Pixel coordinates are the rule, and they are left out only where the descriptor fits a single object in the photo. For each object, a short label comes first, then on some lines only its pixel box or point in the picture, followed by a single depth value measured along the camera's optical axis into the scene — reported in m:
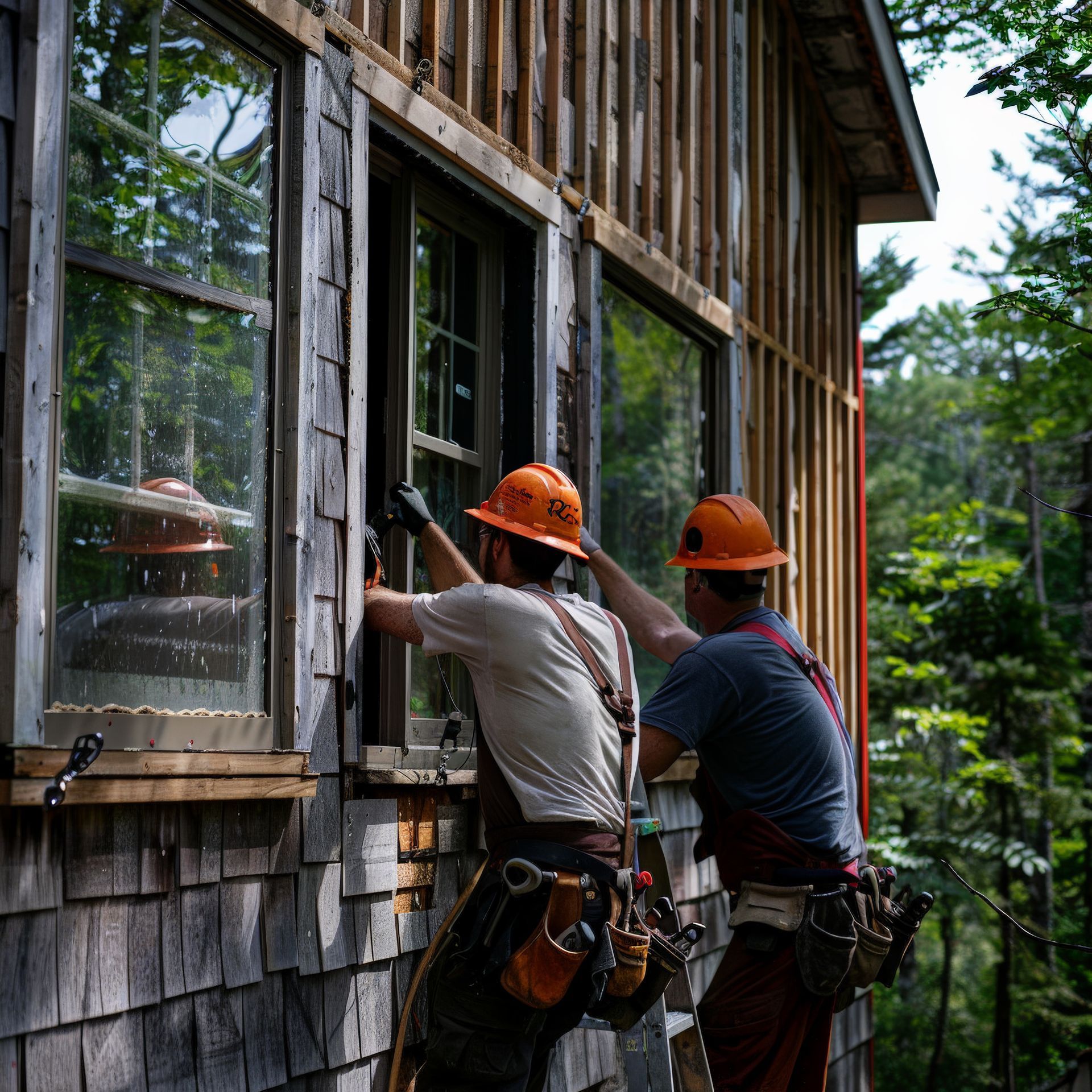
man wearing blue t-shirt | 4.02
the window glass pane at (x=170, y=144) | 3.05
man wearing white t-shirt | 3.34
